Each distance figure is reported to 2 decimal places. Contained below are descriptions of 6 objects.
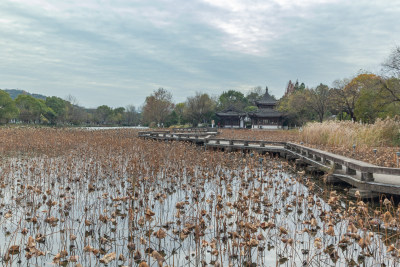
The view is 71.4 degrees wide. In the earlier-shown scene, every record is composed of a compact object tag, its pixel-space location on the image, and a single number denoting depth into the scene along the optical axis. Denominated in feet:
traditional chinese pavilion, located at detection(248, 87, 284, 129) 182.13
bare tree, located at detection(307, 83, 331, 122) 155.02
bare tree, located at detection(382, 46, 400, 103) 84.64
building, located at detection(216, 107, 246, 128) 197.77
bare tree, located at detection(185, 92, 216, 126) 201.57
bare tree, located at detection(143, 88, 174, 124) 192.44
